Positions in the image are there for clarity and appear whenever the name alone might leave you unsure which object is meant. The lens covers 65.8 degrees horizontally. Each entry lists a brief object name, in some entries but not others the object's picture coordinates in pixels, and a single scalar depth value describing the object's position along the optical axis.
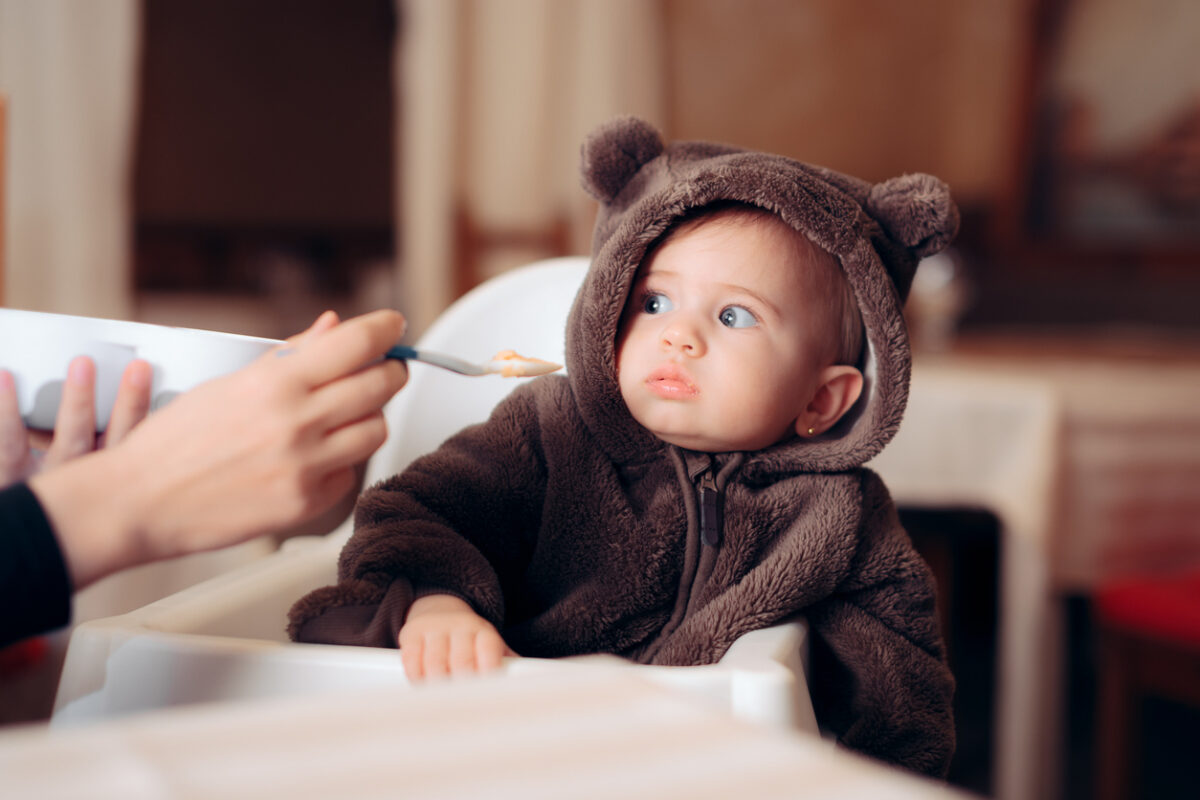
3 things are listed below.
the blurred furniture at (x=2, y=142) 1.07
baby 0.64
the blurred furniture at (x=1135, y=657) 1.32
